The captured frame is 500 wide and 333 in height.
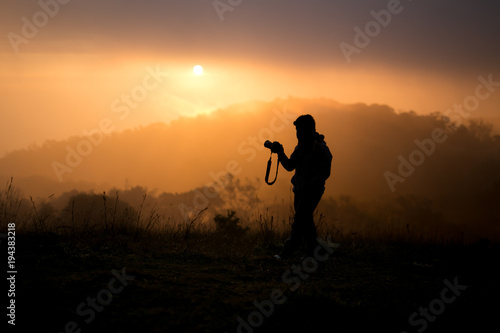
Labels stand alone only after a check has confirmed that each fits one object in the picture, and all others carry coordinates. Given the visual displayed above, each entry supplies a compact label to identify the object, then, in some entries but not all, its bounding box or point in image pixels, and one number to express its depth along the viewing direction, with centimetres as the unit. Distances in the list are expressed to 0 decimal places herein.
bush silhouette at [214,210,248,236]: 1051
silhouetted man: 646
